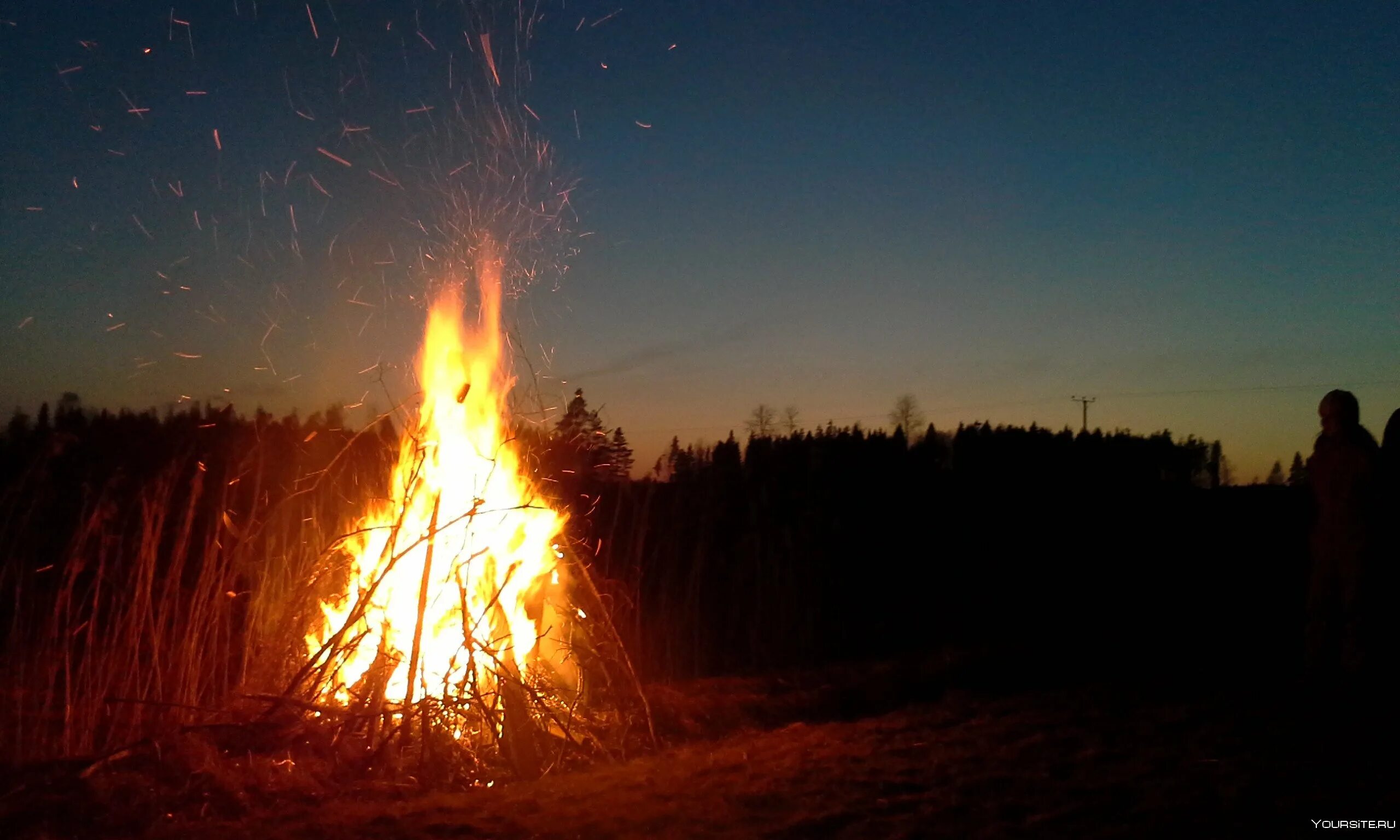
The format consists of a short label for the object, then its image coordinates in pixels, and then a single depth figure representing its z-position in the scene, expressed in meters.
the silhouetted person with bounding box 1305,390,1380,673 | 6.16
